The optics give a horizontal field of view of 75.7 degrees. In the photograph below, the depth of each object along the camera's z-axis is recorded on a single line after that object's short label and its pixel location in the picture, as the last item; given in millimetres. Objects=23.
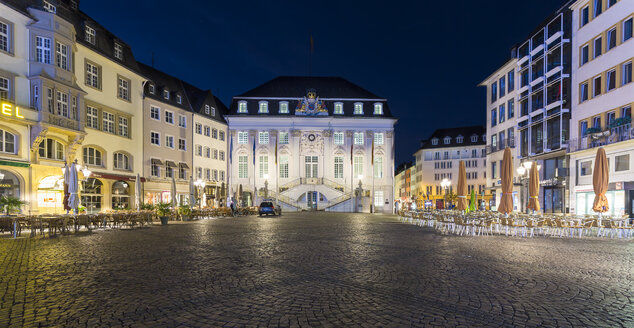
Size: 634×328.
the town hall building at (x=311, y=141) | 55844
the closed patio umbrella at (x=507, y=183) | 19297
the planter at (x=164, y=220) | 26047
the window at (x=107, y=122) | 32375
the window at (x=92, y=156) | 30420
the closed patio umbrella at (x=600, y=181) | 18281
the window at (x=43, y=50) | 25172
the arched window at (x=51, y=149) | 25758
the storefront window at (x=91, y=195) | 30375
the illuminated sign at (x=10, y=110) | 22562
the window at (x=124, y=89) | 34719
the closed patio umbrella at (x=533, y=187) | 21025
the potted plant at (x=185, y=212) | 30286
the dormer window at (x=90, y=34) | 30694
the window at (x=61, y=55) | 26016
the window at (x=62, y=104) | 26266
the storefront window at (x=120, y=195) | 33531
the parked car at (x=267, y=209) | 39281
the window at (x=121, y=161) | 33975
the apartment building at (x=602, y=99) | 25266
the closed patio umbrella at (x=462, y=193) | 23430
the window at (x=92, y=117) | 30625
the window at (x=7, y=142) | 23125
